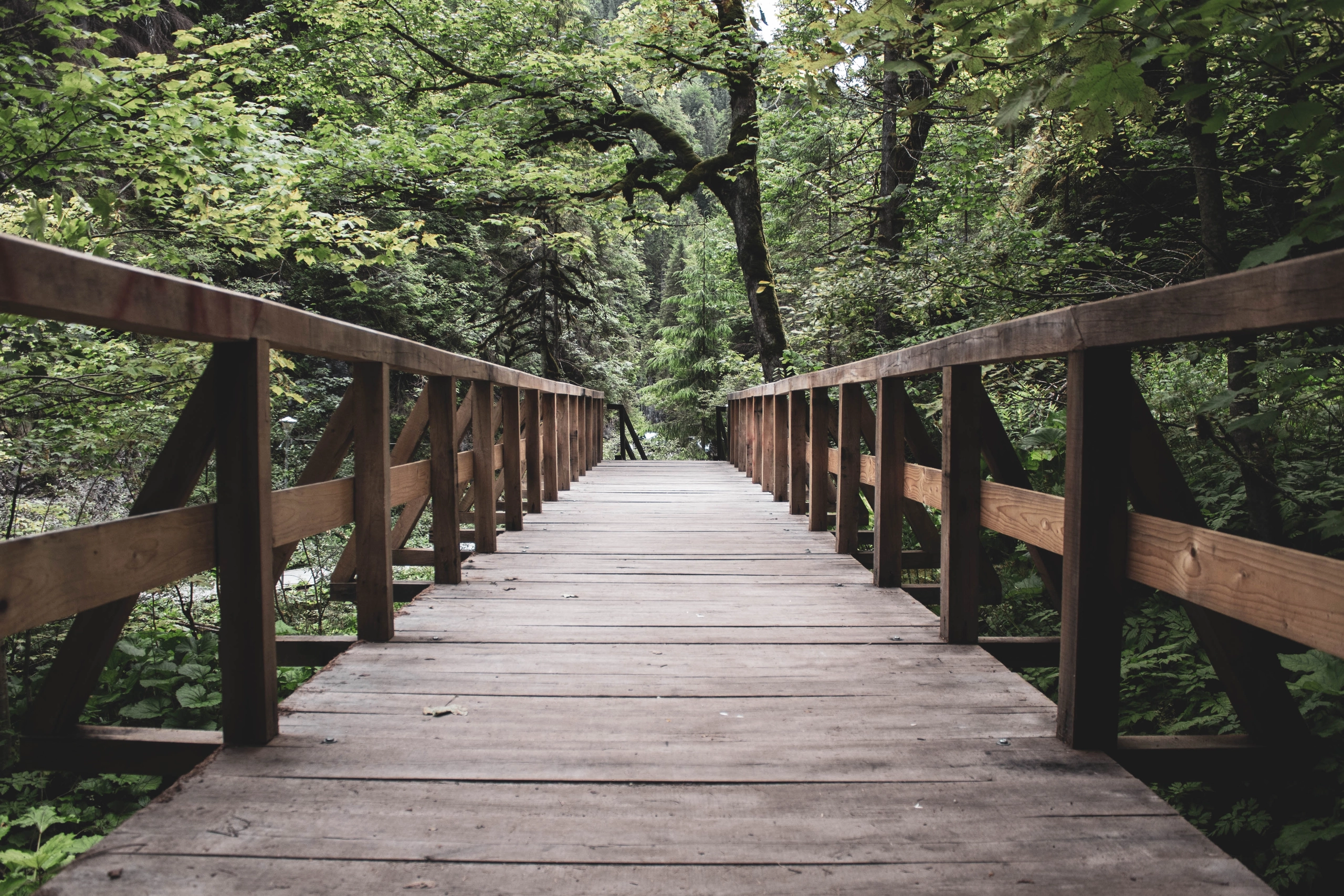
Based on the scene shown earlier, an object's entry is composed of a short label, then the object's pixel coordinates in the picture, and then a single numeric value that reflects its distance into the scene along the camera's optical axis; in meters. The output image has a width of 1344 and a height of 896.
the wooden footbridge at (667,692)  1.31
